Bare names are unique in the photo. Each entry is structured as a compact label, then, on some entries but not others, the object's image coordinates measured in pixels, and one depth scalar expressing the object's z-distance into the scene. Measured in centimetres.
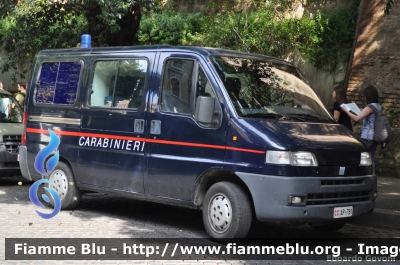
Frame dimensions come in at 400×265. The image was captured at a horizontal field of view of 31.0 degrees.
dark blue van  802
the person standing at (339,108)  1077
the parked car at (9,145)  1357
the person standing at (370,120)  1077
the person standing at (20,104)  1468
